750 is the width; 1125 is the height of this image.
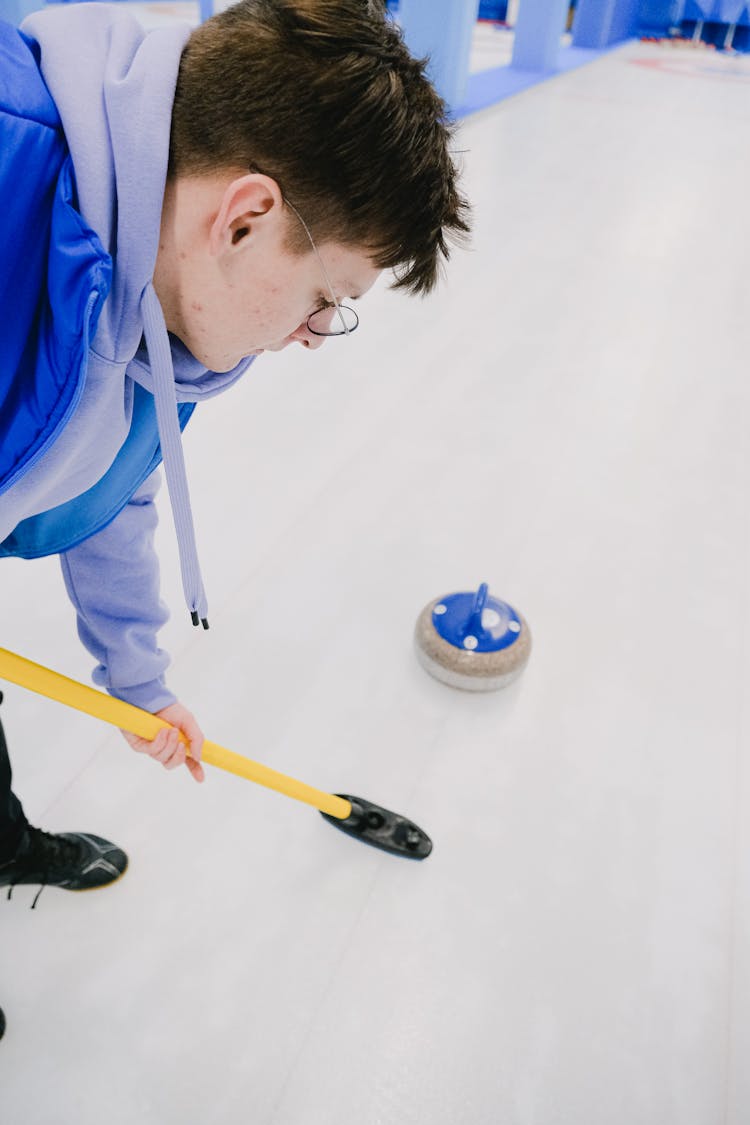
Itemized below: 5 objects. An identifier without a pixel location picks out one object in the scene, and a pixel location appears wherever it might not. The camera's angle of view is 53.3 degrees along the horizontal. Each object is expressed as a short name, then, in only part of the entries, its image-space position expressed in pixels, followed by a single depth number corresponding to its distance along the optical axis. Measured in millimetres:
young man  521
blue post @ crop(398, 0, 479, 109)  4965
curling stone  1358
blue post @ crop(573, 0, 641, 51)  10078
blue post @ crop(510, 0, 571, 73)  7398
